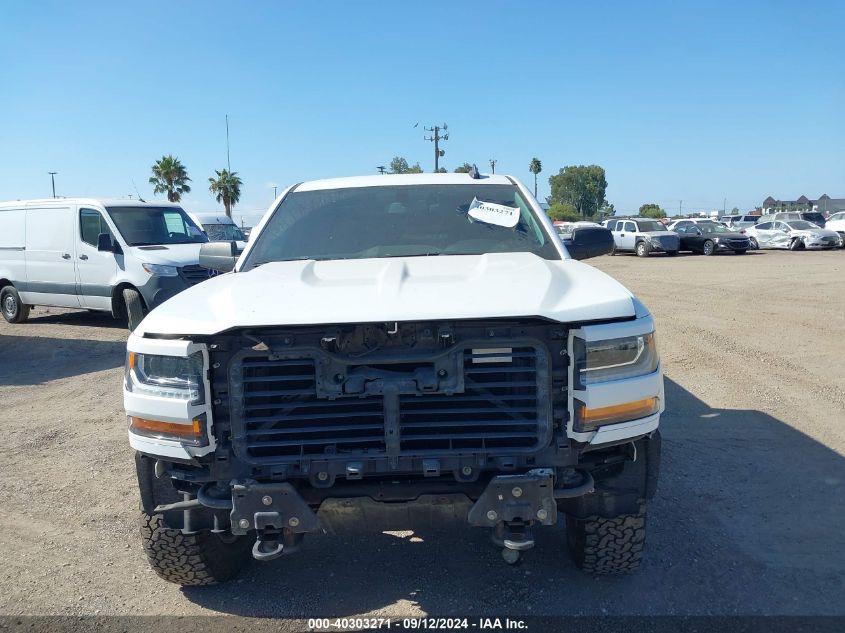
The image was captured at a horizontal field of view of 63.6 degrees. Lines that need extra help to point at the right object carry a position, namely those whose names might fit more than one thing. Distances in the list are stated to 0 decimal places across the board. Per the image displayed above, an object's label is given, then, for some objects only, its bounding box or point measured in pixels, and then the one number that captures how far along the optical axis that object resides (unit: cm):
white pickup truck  254
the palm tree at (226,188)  5288
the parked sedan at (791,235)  2747
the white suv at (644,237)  2589
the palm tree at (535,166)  8669
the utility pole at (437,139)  4677
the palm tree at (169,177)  4456
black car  2580
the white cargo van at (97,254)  1046
